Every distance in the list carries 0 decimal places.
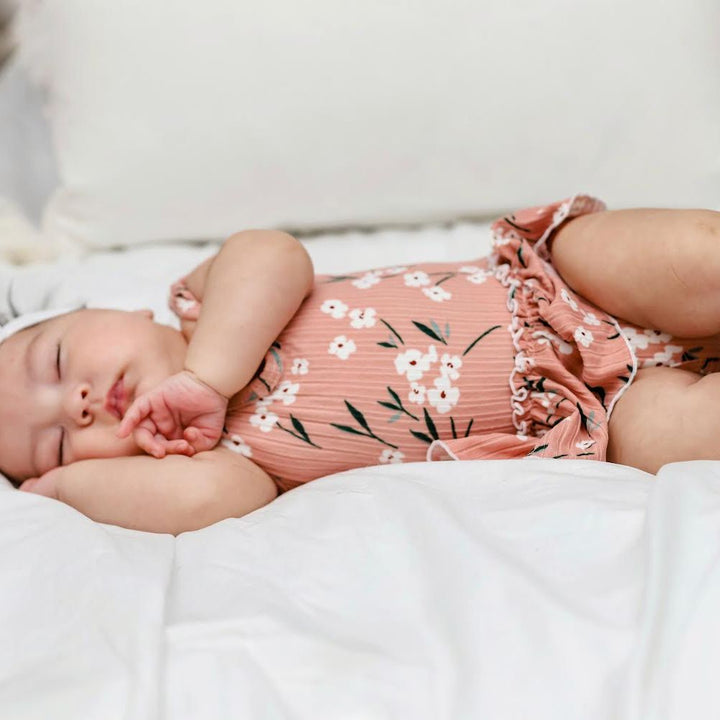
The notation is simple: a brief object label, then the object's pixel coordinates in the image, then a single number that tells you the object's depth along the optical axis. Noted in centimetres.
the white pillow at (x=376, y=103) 119
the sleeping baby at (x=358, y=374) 92
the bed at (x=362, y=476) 60
